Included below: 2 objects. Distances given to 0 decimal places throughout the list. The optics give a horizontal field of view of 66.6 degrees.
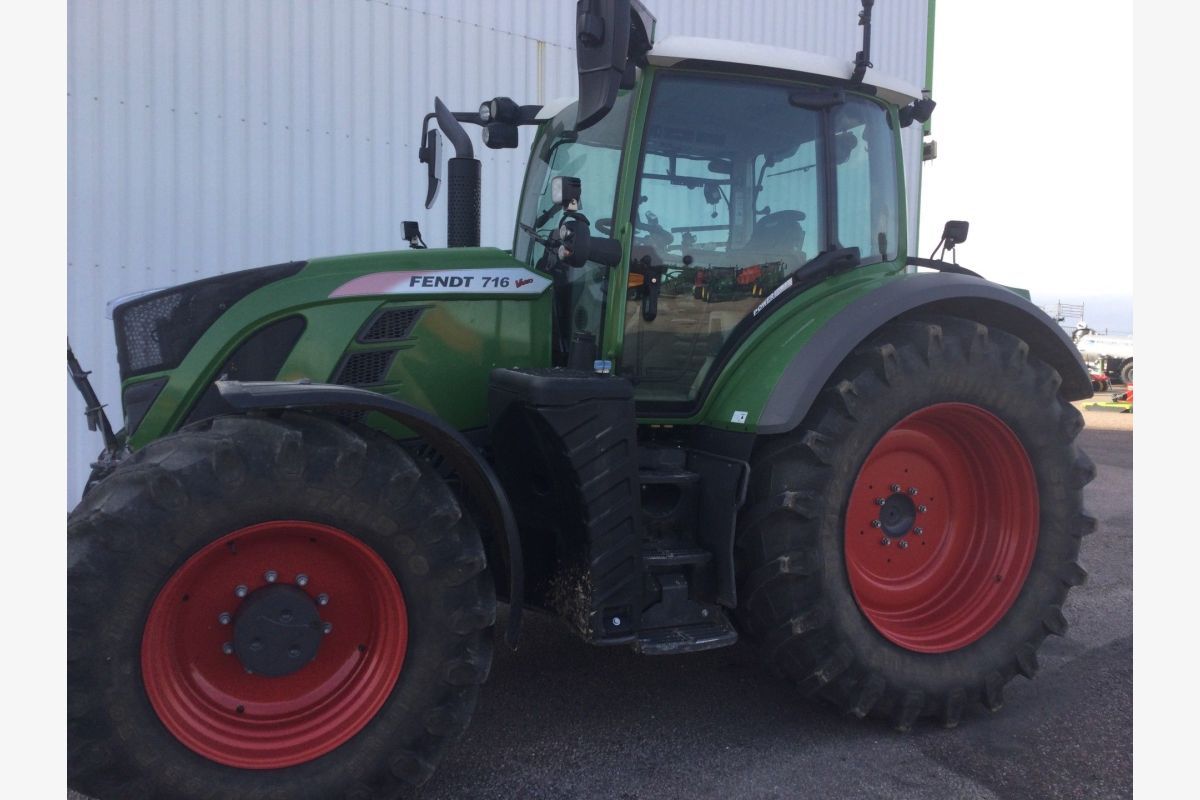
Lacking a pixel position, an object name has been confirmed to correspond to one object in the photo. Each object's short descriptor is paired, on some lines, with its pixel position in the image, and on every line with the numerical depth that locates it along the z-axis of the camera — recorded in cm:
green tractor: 242
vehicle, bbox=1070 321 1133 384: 2192
